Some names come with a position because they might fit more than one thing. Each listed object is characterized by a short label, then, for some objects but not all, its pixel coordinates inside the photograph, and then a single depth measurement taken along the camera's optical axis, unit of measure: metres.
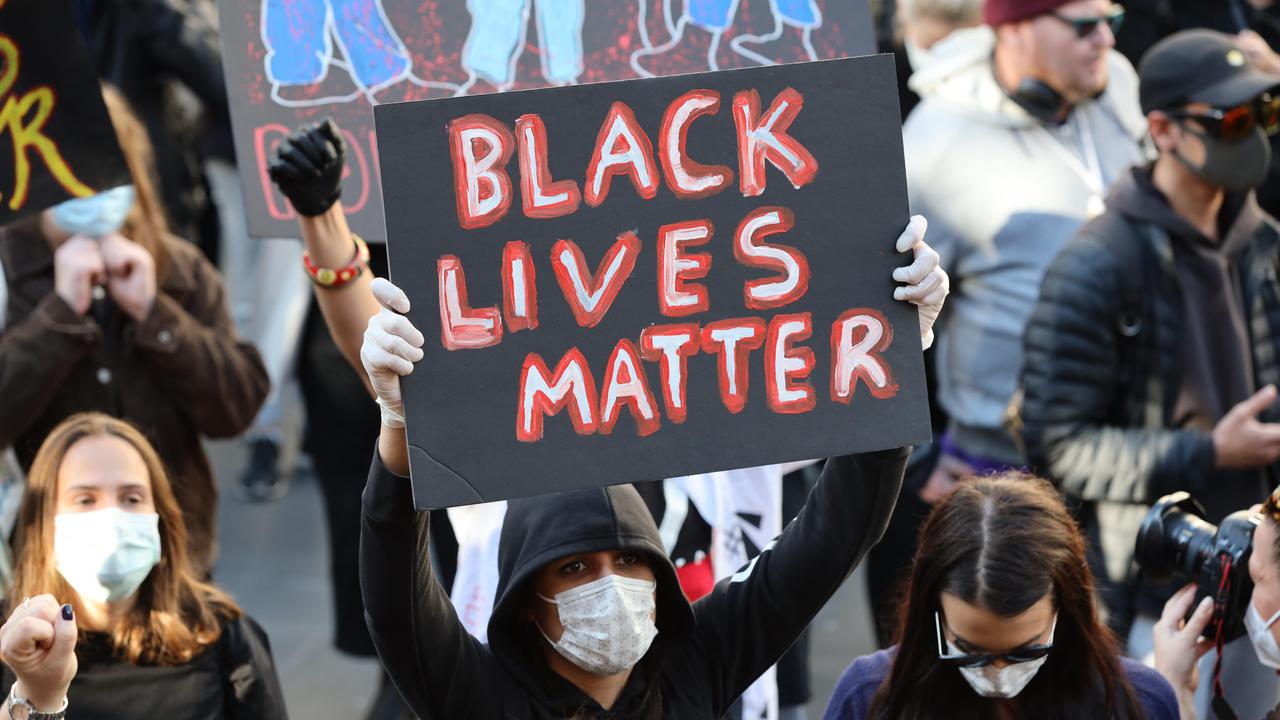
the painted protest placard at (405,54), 7.87
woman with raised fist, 6.89
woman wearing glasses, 6.07
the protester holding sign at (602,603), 5.43
